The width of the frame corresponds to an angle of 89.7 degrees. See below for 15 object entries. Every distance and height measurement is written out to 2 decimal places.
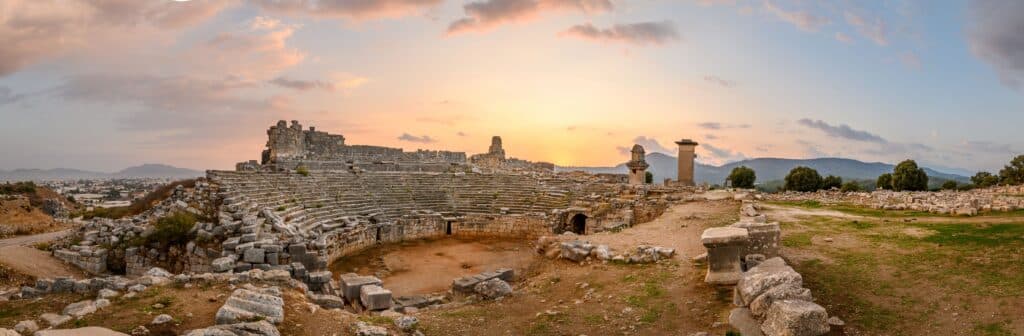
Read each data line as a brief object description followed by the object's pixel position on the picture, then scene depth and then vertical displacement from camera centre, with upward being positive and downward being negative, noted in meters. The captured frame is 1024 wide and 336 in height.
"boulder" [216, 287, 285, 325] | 6.66 -1.89
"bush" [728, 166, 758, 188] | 44.28 +0.33
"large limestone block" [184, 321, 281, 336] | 6.03 -1.97
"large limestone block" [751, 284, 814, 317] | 7.09 -1.57
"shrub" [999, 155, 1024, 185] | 34.41 +1.10
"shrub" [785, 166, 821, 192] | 42.12 +0.27
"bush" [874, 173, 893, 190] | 42.38 +0.29
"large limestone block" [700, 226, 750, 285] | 9.05 -1.31
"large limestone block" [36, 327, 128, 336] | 5.78 -1.94
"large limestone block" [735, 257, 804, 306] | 7.47 -1.46
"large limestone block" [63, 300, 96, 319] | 6.83 -1.97
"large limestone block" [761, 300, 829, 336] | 6.35 -1.71
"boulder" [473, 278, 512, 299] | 10.35 -2.31
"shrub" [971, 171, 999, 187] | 37.53 +0.63
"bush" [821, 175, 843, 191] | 42.53 +0.11
